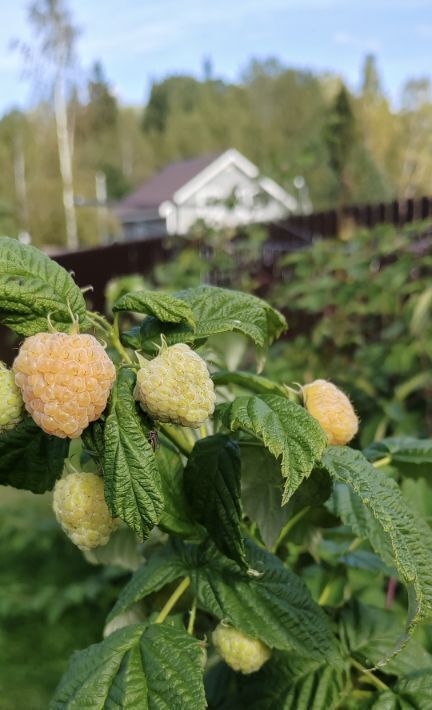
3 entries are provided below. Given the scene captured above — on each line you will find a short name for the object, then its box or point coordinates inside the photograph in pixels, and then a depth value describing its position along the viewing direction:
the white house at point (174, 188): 27.16
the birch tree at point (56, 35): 26.12
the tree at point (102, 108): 39.47
